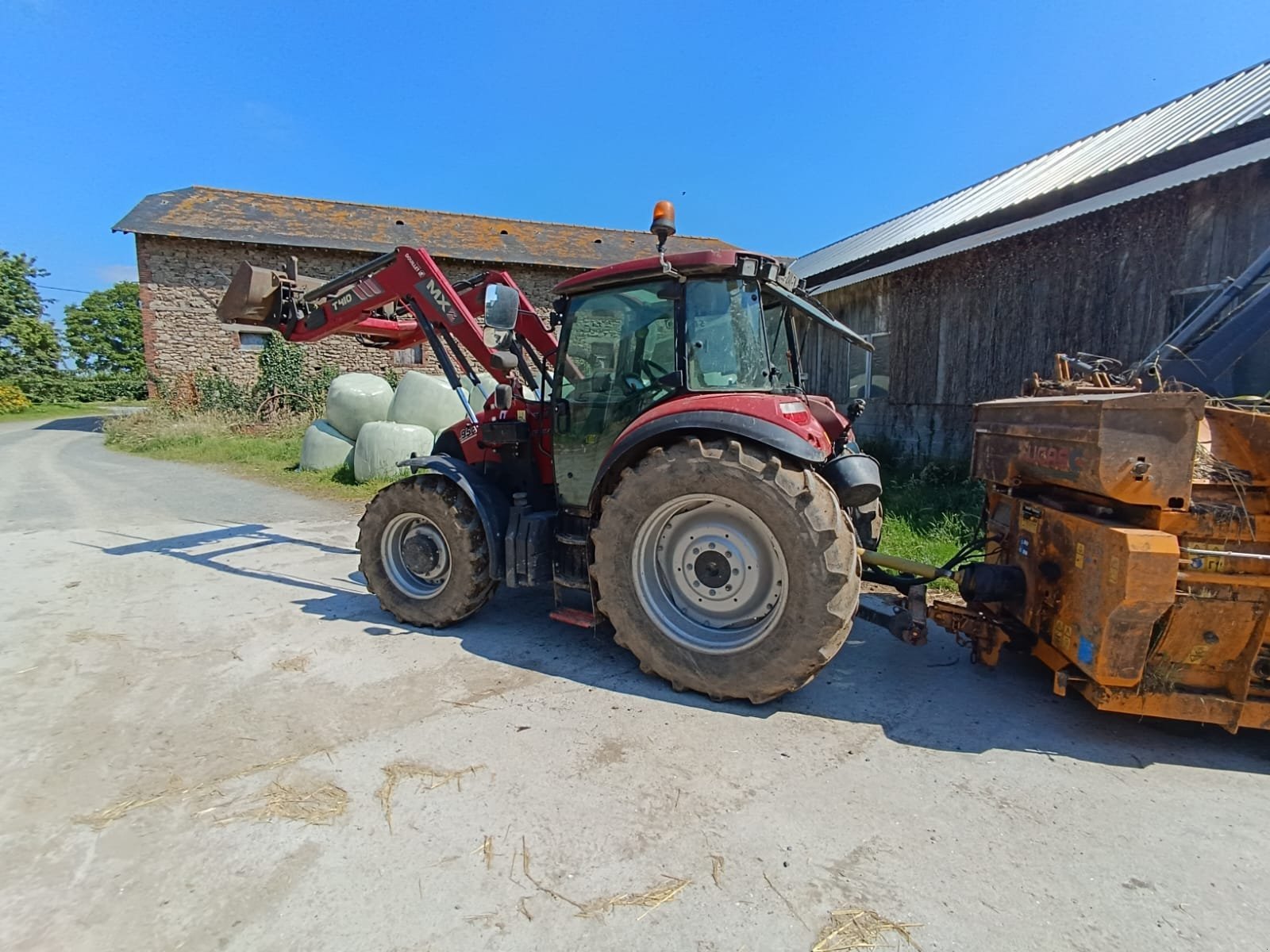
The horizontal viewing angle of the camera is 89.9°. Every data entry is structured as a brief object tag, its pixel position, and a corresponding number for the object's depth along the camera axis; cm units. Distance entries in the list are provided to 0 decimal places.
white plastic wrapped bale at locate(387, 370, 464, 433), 1100
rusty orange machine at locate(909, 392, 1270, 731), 254
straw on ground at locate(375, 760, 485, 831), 256
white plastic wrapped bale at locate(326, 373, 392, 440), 1161
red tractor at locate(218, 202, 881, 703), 314
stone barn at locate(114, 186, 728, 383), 1800
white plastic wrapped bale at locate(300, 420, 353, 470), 1156
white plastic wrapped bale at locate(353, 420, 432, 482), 1018
